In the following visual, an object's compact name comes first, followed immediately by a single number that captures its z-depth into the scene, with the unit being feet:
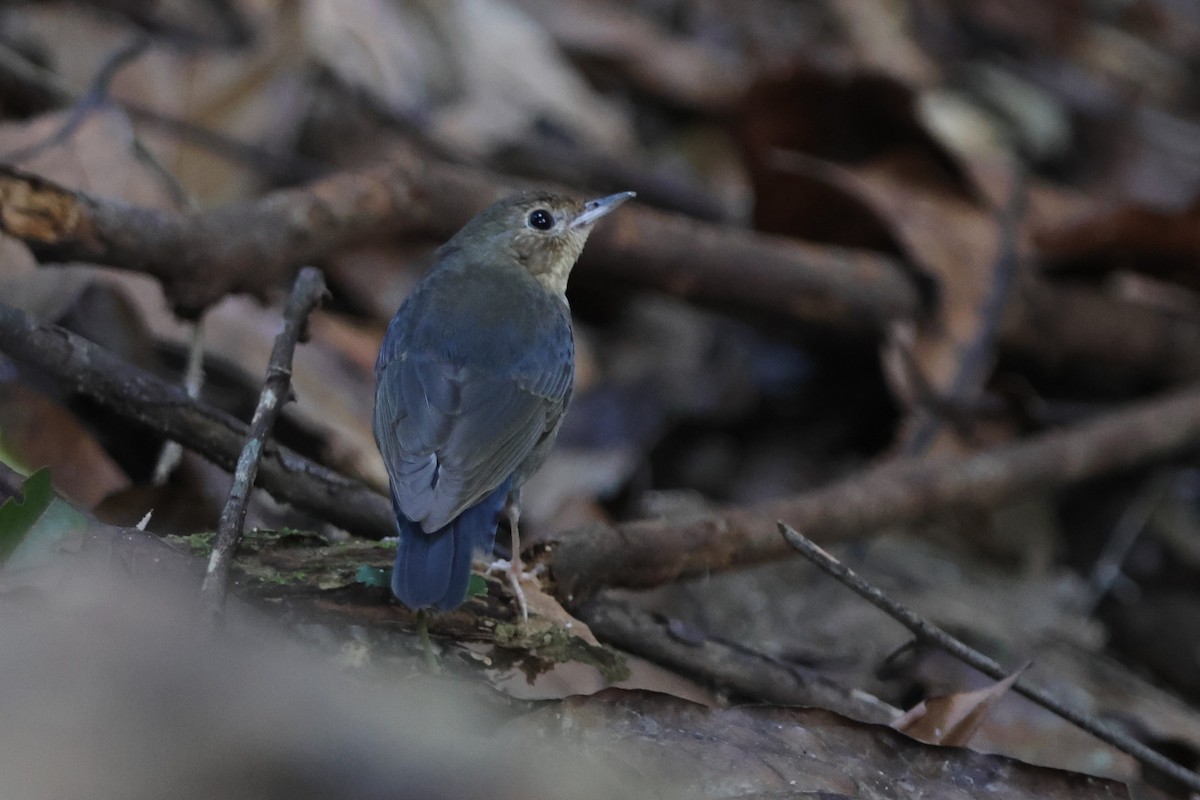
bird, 18.63
